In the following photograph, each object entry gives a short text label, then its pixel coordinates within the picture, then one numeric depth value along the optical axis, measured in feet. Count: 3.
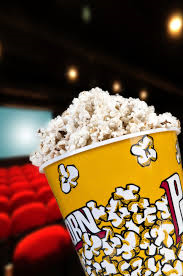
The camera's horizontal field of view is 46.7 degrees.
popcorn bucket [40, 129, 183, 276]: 0.94
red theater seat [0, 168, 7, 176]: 12.93
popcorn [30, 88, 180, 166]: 0.99
